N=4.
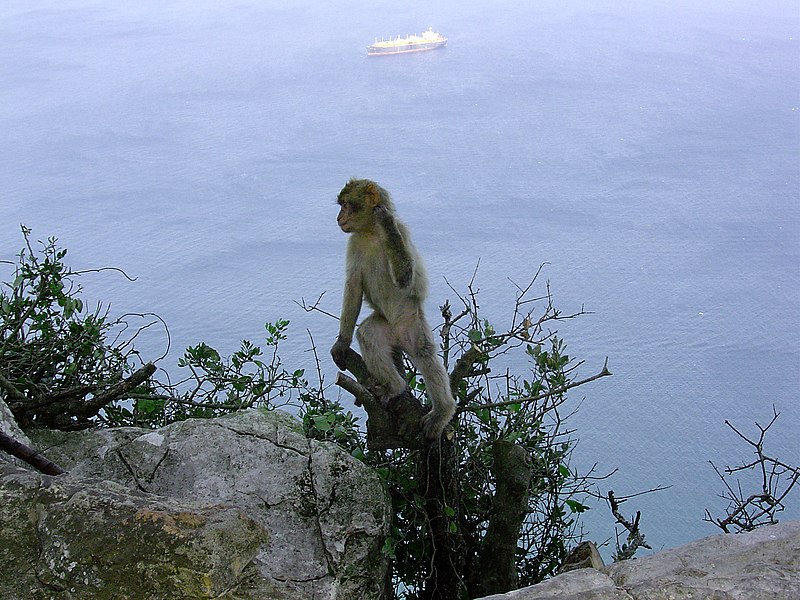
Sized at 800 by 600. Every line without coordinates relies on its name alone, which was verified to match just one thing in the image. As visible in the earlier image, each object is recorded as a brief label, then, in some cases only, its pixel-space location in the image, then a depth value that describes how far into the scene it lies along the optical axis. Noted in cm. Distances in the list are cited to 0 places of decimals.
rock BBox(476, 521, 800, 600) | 194
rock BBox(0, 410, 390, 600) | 189
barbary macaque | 332
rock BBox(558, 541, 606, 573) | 292
